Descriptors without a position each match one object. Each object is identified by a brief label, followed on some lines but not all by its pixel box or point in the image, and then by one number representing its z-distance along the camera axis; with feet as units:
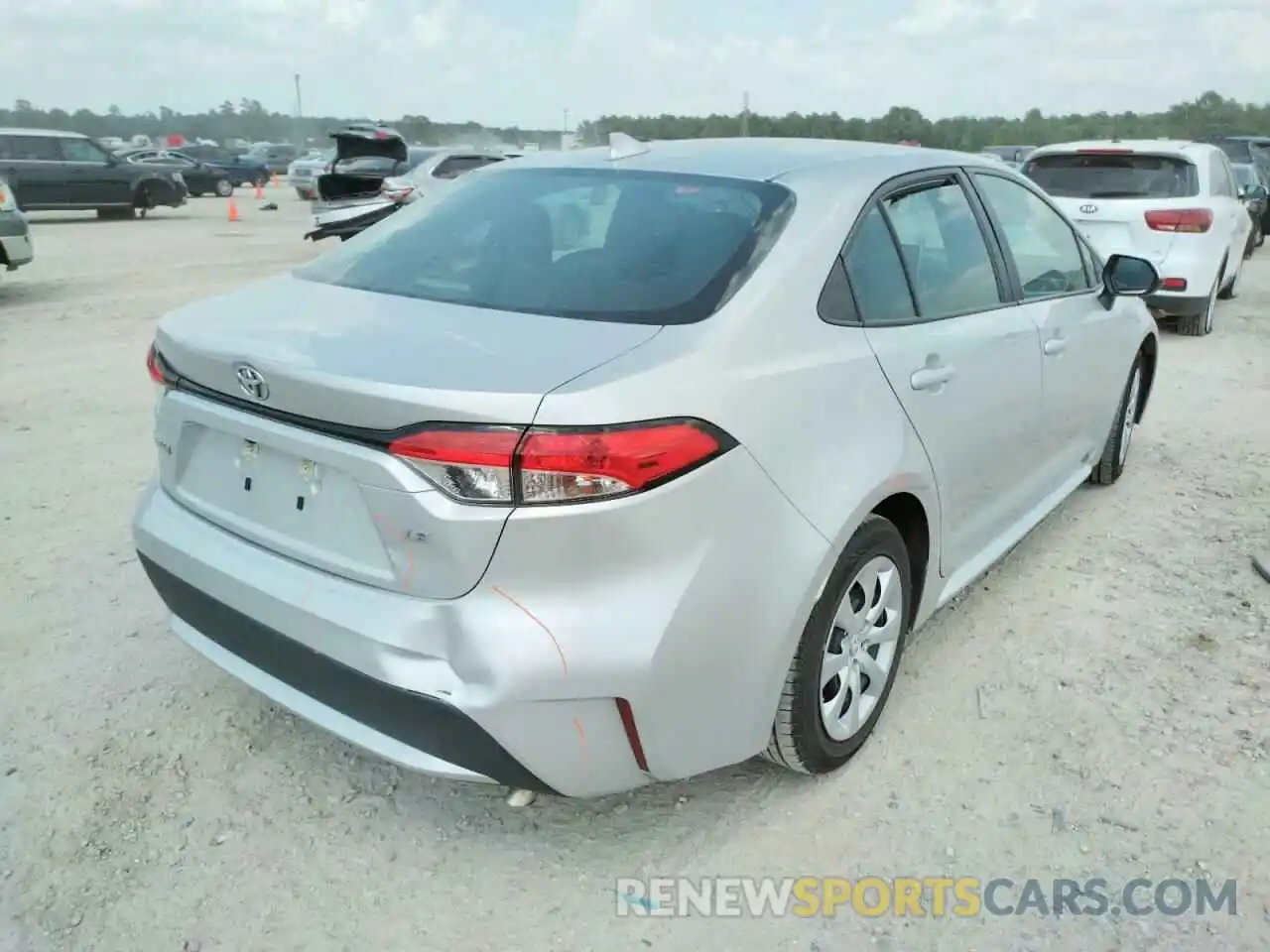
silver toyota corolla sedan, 6.46
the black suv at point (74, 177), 60.18
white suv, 26.71
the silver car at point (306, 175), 90.34
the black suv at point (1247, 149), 58.39
